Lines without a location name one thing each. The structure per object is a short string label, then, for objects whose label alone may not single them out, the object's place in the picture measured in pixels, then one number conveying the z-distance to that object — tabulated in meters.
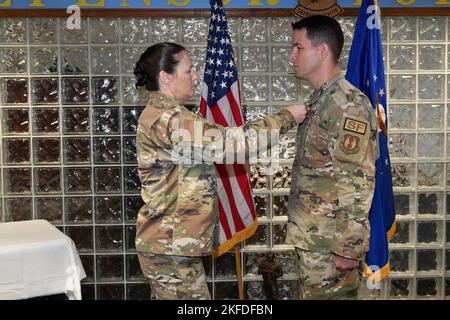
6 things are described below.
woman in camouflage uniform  2.11
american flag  3.02
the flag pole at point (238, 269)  3.20
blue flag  2.68
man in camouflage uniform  2.04
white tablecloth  2.53
